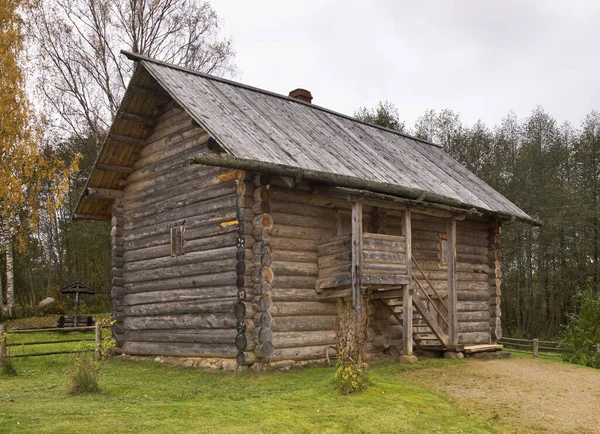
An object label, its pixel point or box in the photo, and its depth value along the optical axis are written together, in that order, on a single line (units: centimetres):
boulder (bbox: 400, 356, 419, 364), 1495
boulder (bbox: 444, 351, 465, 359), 1669
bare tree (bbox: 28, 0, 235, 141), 2725
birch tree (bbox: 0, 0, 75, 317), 2608
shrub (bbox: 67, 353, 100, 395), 1128
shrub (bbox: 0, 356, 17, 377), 1388
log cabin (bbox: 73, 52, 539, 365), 1398
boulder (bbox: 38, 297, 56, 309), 3250
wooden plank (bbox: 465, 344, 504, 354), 1714
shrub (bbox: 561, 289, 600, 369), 1925
